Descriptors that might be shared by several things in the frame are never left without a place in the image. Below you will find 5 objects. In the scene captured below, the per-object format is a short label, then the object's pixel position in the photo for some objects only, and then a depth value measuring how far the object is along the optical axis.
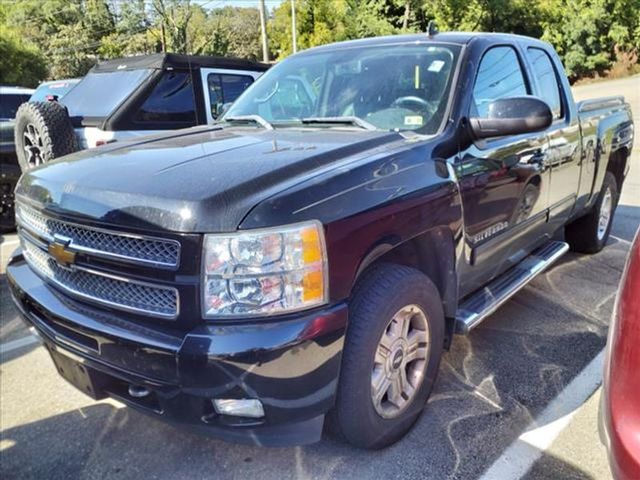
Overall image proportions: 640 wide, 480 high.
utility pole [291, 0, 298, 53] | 27.47
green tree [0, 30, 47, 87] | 27.62
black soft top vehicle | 5.28
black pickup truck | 1.87
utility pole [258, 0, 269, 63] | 24.85
